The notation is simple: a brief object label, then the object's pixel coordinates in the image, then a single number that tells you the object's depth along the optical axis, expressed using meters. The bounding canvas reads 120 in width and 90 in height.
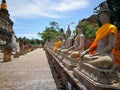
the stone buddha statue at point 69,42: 4.71
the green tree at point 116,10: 8.50
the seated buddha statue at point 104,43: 1.86
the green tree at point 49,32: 36.68
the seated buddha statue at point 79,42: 3.44
